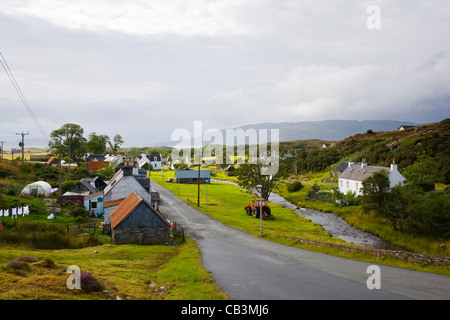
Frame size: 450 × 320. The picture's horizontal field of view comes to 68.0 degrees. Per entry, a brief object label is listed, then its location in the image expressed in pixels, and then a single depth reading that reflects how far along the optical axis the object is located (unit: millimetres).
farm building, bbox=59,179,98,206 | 53375
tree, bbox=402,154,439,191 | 57434
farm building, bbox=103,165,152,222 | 45138
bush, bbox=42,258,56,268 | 19281
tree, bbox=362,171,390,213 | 51281
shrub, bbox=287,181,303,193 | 89250
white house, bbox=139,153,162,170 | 145750
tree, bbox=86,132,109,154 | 151625
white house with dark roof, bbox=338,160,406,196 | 58909
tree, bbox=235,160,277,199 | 71562
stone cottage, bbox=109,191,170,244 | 33156
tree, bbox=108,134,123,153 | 188062
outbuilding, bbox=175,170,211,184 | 108562
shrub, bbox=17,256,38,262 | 20044
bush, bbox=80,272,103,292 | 15086
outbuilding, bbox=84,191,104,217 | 50119
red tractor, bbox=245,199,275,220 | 55344
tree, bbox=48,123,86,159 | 127756
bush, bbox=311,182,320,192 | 79312
